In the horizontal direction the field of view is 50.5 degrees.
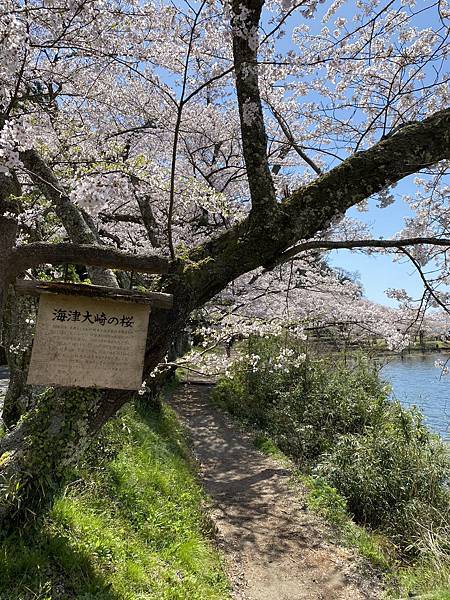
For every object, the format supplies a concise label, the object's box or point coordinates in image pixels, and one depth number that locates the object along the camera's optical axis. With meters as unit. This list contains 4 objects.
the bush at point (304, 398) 8.49
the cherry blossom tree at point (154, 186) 2.89
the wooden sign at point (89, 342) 2.74
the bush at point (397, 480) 5.60
